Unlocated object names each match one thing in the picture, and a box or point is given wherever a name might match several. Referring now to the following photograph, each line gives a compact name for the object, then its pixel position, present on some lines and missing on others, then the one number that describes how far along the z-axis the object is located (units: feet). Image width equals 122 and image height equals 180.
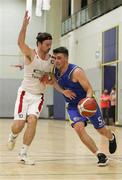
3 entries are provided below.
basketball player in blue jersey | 30.34
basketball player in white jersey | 30.56
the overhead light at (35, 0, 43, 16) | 95.76
